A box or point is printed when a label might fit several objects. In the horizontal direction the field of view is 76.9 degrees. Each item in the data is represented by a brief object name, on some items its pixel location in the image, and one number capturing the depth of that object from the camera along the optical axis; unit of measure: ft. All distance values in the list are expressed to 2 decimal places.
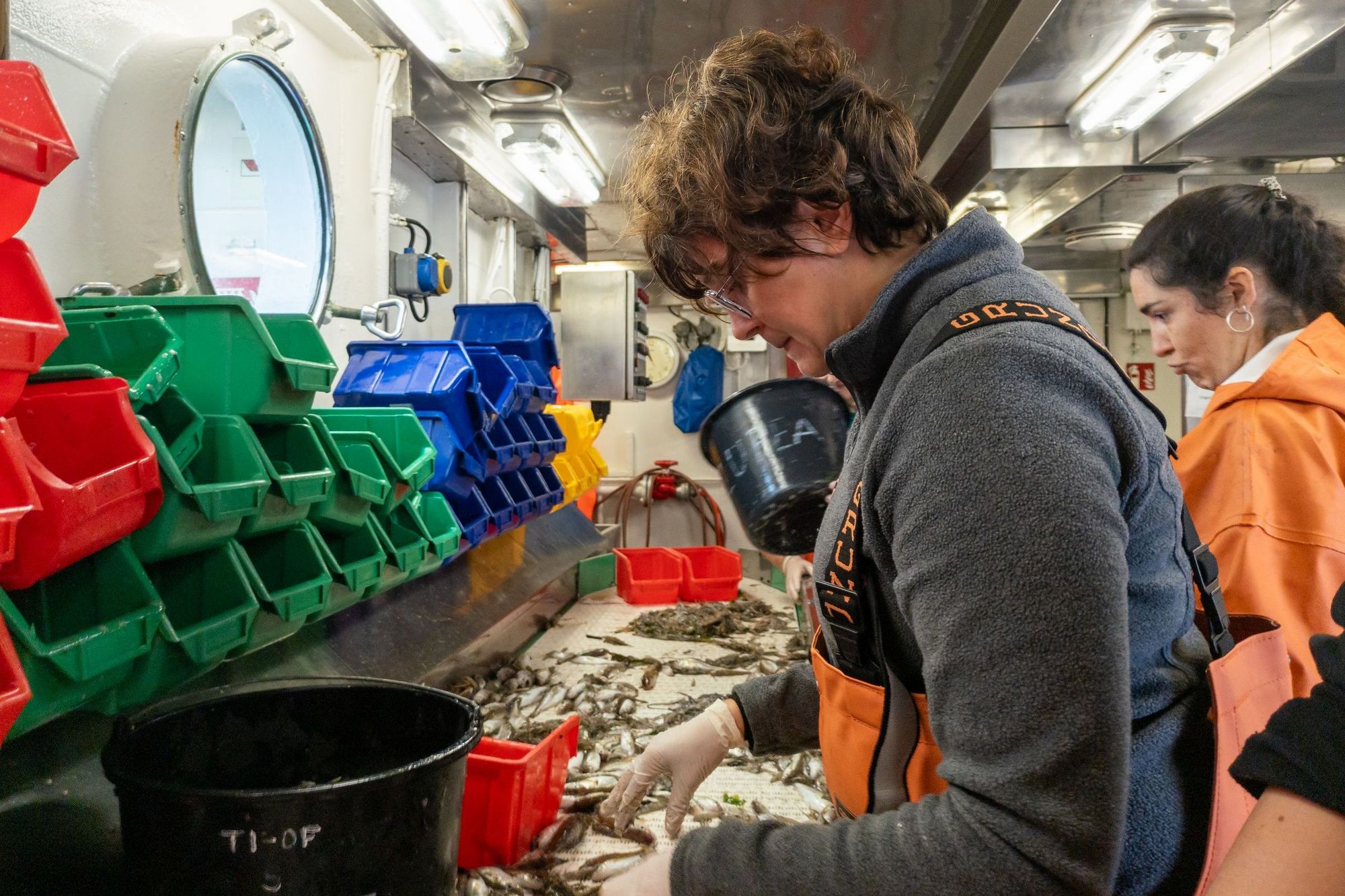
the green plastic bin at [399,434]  7.34
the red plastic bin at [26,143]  2.91
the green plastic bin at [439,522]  8.15
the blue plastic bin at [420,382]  8.78
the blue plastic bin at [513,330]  12.44
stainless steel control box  16.97
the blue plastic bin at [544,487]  11.85
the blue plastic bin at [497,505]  10.14
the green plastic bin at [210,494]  4.31
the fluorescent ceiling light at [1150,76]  10.33
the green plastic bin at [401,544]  7.10
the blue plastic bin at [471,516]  9.45
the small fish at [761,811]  7.04
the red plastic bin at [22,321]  2.95
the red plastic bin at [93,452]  3.63
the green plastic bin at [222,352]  5.20
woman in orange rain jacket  5.82
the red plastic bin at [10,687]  2.85
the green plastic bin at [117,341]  4.66
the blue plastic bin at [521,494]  10.94
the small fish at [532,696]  9.39
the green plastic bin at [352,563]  6.16
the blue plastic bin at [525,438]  10.73
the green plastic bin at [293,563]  5.75
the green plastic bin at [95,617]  3.71
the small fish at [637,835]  6.61
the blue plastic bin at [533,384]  10.91
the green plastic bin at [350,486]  6.07
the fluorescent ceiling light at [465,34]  10.19
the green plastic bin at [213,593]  4.81
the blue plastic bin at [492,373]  10.23
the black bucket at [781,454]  5.52
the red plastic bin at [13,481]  2.94
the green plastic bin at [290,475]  5.17
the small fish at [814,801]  7.34
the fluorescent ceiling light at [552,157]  14.28
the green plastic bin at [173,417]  4.66
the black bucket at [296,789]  3.67
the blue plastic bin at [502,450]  9.67
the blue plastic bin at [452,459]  8.71
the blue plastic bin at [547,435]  11.71
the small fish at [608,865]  6.16
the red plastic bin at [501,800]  6.17
